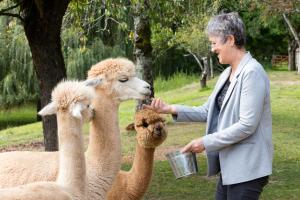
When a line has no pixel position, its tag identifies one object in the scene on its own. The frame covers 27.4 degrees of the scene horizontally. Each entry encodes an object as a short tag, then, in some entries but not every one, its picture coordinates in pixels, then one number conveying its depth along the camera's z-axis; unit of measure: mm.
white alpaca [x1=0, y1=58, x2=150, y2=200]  4801
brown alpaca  5301
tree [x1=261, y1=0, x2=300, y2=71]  19438
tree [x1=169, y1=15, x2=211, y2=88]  27625
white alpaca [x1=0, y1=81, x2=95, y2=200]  3654
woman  3703
